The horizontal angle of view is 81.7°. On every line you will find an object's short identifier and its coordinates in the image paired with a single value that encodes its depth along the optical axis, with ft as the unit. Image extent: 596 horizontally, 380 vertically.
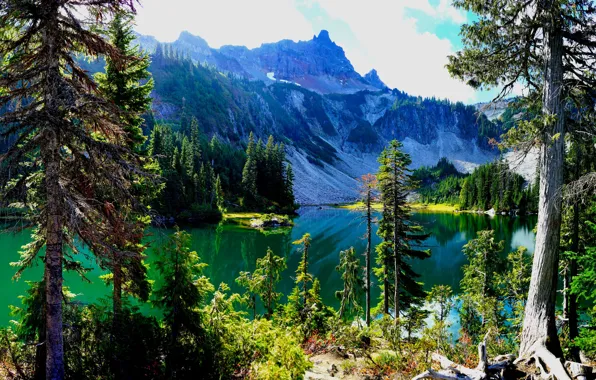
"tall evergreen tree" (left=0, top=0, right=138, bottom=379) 20.62
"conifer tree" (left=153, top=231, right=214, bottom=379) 27.78
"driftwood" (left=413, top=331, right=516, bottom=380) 20.66
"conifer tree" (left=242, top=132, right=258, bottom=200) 291.79
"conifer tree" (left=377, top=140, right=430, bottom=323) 59.98
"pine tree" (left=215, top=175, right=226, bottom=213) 260.25
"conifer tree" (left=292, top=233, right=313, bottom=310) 59.67
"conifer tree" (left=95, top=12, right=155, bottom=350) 33.60
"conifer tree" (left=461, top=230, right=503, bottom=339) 64.54
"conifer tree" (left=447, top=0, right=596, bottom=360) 24.56
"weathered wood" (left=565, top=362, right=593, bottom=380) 19.34
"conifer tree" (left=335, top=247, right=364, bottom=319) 72.49
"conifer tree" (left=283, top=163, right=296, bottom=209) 315.37
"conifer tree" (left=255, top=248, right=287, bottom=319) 57.57
